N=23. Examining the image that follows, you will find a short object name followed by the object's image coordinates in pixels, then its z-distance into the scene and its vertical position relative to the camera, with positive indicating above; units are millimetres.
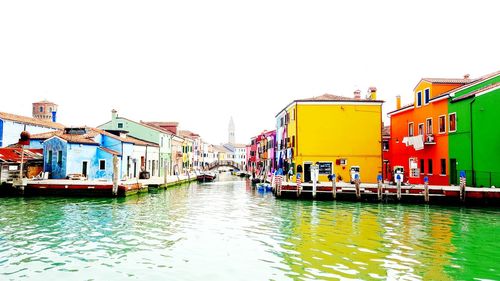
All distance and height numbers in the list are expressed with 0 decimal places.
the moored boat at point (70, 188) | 26672 -1753
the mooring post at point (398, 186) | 24172 -1485
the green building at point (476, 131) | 22516 +1871
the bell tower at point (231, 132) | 174375 +13470
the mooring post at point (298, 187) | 25828 -1618
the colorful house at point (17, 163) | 27422 -60
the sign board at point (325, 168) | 31594 -457
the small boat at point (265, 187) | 35572 -2281
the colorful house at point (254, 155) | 65469 +1343
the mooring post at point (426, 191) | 23562 -1716
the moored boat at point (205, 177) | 55188 -2074
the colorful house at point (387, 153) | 37625 +946
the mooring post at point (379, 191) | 24434 -1785
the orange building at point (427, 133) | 27469 +2254
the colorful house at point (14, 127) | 34188 +3312
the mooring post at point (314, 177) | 25609 -1022
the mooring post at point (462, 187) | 22469 -1434
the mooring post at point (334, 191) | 25158 -1837
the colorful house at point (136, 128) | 46906 +4064
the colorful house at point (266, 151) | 46688 +1459
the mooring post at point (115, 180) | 26531 -1200
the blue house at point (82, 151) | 30500 +877
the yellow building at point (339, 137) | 31547 +2045
